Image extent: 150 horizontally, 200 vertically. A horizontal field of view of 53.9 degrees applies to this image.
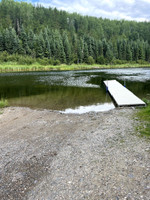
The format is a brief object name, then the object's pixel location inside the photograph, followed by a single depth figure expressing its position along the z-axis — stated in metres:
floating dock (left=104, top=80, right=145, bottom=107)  12.19
